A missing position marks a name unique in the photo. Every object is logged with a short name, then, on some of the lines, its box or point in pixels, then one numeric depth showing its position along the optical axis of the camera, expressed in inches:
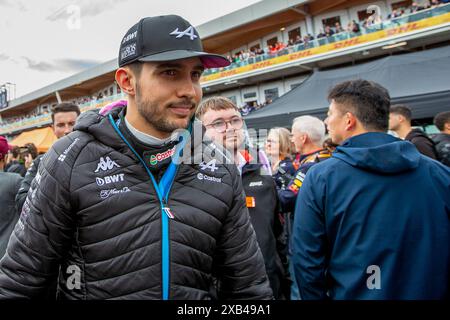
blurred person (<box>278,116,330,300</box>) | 113.2
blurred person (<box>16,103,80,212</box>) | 122.4
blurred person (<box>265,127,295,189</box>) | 140.4
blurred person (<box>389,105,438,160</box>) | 139.3
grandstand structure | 535.5
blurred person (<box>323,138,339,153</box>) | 107.2
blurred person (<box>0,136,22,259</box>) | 101.2
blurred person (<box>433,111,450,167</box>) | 129.3
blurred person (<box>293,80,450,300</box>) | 56.3
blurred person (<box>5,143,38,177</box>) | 200.2
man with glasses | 89.0
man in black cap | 39.8
